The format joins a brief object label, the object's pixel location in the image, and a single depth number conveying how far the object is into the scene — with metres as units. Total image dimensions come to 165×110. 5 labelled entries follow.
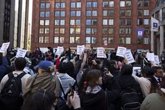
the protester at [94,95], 2.61
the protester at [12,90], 3.01
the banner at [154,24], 13.57
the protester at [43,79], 2.78
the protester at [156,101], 2.26
